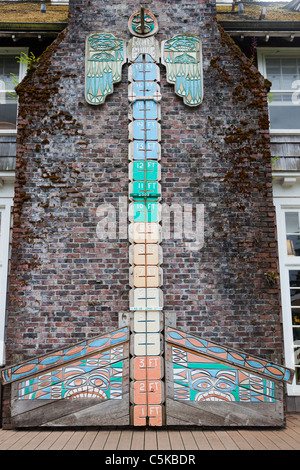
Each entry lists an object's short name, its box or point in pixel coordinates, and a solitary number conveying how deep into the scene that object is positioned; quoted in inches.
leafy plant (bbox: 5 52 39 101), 289.4
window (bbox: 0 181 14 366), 261.6
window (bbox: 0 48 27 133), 290.7
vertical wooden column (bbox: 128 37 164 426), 227.1
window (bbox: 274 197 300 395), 268.1
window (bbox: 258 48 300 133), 297.6
